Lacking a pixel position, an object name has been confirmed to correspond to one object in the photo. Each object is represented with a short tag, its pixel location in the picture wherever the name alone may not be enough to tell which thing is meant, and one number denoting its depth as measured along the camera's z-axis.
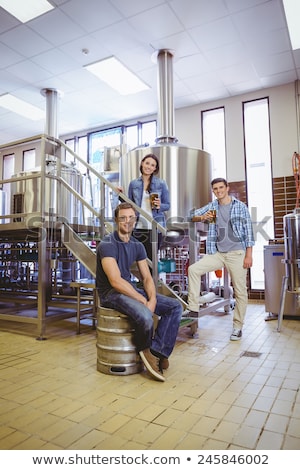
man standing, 3.30
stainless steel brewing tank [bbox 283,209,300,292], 3.72
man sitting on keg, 2.28
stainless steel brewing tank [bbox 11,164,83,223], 4.70
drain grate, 2.85
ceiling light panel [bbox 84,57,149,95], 5.46
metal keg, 2.35
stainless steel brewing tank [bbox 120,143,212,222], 4.45
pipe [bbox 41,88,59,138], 6.37
